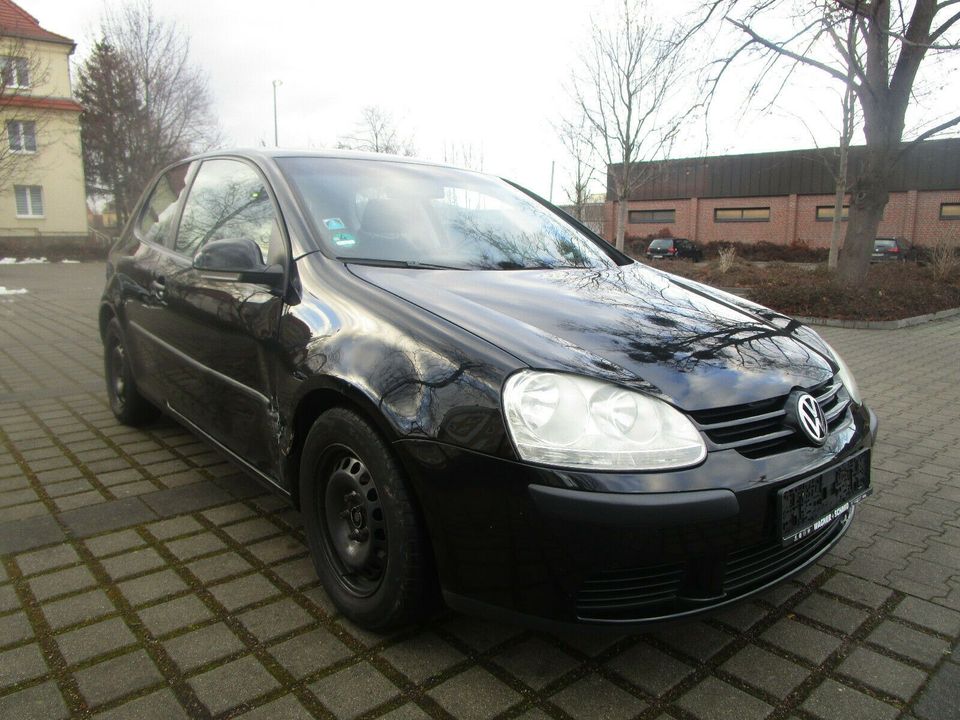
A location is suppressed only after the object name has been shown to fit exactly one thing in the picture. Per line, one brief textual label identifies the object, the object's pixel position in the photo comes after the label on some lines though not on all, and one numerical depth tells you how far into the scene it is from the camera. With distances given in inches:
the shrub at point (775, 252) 1416.1
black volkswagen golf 72.1
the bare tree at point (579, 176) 806.5
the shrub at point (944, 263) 583.5
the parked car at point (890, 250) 1150.3
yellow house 1354.6
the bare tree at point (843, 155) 755.4
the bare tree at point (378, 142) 1235.2
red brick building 1362.0
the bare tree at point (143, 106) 1177.4
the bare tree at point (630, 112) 685.9
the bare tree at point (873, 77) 459.5
